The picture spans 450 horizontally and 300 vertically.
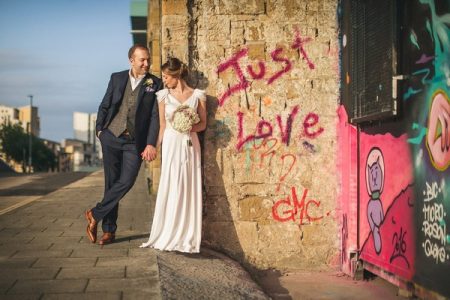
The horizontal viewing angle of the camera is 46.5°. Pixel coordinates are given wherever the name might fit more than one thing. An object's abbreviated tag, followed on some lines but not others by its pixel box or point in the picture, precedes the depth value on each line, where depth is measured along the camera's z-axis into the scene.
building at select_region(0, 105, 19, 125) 95.81
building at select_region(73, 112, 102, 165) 133.75
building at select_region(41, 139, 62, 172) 92.19
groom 5.02
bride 4.92
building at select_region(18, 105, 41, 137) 101.14
